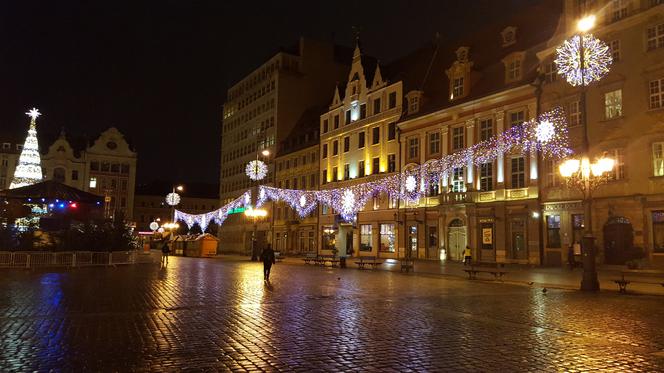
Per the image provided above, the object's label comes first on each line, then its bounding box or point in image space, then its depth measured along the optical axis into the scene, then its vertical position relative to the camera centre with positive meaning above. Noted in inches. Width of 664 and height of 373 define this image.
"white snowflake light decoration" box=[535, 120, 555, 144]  932.0 +200.4
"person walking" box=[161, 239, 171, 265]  1360.7 -15.4
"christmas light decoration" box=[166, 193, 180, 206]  2370.8 +193.3
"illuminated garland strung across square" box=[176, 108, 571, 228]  1382.9 +228.0
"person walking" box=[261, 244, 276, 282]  912.3 -24.0
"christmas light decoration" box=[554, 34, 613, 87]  816.2 +289.3
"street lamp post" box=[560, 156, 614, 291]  814.5 +61.5
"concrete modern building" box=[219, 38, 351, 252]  2952.8 +798.9
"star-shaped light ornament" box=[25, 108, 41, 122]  1589.6 +367.1
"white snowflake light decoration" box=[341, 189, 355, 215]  2022.1 +169.2
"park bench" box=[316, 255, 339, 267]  1486.2 -39.2
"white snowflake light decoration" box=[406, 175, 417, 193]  1689.2 +199.1
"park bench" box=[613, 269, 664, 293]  996.7 -42.9
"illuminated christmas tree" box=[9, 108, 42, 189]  1624.0 +226.9
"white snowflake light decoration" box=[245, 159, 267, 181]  1702.8 +233.7
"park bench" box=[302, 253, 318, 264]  1570.6 -32.8
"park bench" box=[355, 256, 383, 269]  1354.6 -40.8
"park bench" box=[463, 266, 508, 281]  994.7 -39.8
